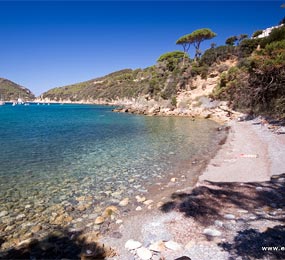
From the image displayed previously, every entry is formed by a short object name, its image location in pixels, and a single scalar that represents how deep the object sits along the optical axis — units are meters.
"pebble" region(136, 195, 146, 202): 7.01
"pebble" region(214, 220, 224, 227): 4.69
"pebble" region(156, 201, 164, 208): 6.31
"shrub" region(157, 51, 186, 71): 64.06
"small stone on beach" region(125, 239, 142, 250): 4.30
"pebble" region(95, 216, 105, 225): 5.68
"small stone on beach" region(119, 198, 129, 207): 6.76
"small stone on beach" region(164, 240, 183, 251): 4.07
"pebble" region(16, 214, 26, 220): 6.03
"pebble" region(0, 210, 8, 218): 6.18
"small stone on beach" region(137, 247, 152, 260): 3.94
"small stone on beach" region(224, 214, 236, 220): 4.99
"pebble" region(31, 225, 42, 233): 5.42
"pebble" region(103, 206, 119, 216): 6.12
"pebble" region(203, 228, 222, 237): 4.33
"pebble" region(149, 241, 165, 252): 4.08
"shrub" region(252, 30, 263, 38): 62.61
